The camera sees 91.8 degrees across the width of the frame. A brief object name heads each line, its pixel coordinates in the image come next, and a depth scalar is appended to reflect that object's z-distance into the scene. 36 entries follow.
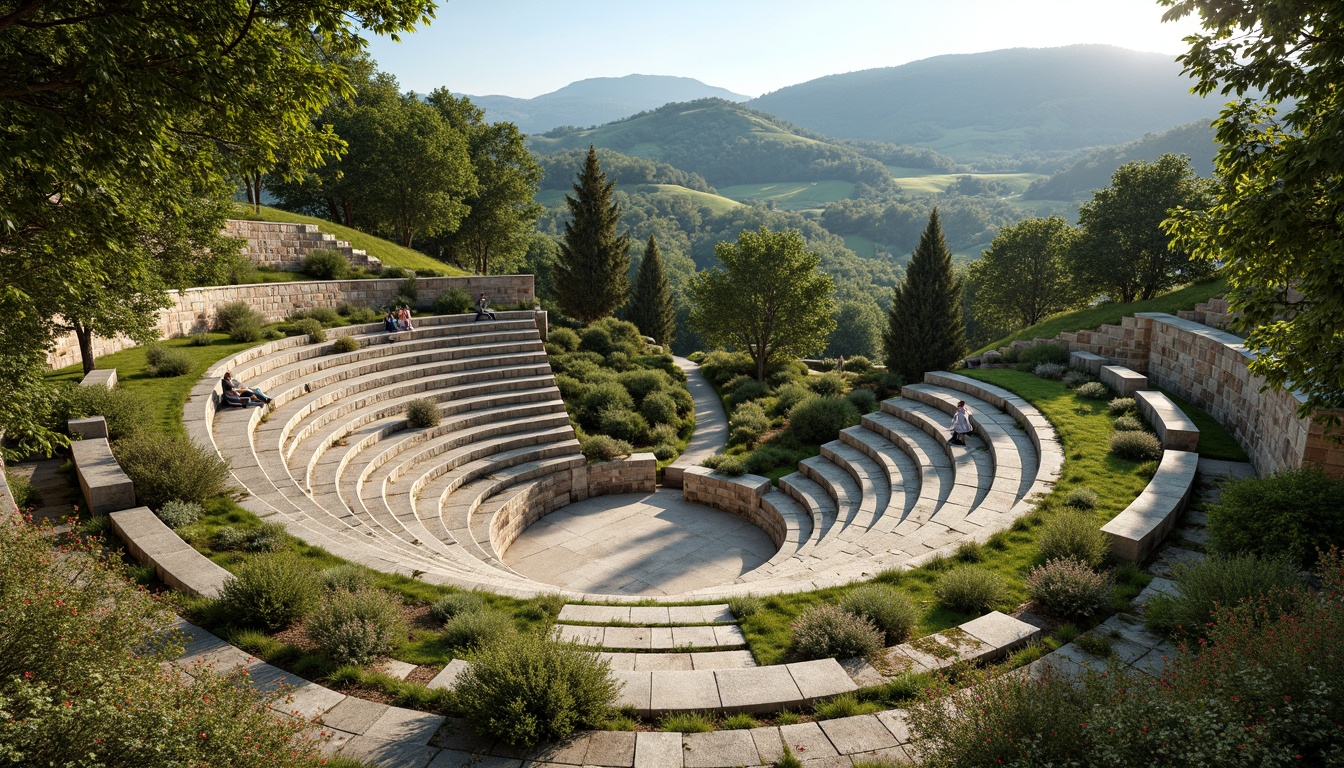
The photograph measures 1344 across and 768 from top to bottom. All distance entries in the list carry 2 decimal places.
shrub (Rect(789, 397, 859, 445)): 19.02
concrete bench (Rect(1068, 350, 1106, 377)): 17.50
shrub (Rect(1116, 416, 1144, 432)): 12.66
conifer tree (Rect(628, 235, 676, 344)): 43.25
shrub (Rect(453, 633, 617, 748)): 5.14
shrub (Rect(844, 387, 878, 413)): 20.75
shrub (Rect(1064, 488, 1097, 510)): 9.90
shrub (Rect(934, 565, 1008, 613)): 7.50
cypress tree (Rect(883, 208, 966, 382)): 27.94
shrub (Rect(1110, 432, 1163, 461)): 11.55
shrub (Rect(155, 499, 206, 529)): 8.51
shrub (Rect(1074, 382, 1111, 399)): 15.35
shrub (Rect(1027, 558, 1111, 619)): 7.07
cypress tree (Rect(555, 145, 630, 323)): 32.91
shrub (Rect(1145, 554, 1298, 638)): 6.15
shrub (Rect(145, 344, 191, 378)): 14.03
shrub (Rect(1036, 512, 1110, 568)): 8.01
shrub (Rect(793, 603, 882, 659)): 6.54
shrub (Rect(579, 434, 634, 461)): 17.67
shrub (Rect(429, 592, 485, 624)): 7.25
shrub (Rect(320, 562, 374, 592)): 7.39
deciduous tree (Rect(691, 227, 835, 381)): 27.33
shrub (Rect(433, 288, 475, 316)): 23.45
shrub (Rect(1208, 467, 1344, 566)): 7.20
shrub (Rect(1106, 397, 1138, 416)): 13.91
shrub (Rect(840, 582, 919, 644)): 6.91
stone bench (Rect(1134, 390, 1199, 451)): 11.38
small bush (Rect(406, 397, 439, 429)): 15.99
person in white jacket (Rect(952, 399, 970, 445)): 14.63
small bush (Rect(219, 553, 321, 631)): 6.65
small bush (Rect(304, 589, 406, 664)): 6.23
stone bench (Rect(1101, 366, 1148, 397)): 14.90
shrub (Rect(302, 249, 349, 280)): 23.22
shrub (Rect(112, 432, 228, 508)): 8.95
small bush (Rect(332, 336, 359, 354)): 18.25
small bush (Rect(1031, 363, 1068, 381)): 18.08
